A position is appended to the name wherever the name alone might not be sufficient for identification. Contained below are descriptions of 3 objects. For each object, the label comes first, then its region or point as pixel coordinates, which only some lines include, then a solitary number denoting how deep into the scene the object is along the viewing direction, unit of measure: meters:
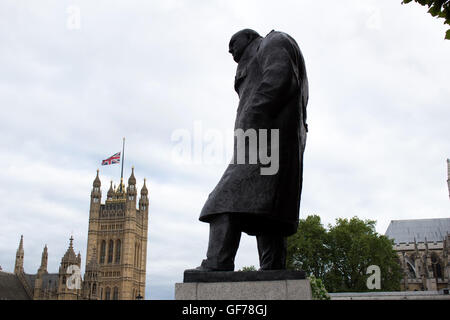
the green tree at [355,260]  50.19
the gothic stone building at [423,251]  71.19
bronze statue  5.11
